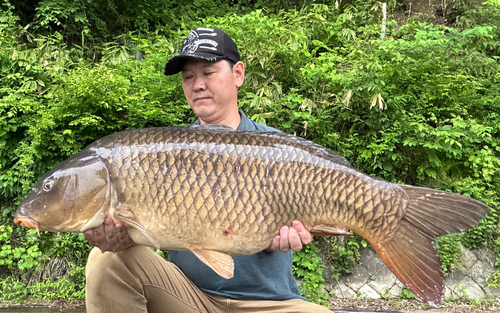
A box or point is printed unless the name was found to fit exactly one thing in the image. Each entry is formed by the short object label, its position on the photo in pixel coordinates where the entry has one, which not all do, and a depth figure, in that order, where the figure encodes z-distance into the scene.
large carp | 1.56
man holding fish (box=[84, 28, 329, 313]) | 1.79
